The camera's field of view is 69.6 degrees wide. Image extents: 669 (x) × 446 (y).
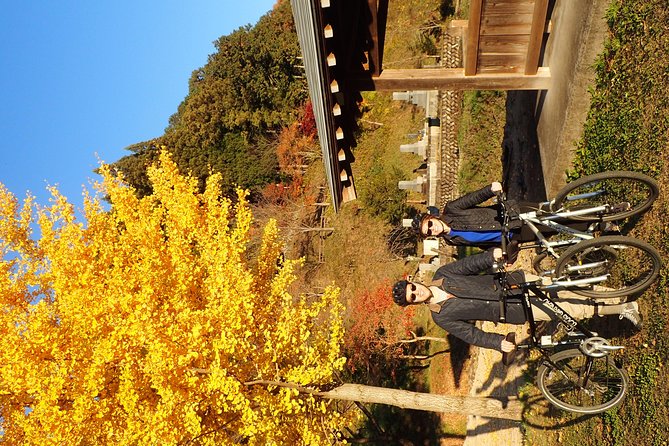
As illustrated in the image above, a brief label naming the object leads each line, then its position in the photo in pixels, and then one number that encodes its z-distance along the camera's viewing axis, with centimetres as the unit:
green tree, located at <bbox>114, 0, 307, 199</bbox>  3030
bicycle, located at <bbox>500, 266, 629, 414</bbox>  727
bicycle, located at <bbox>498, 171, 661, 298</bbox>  695
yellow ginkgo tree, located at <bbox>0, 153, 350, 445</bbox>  995
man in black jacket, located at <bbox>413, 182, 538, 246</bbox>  754
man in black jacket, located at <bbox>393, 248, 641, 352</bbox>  703
